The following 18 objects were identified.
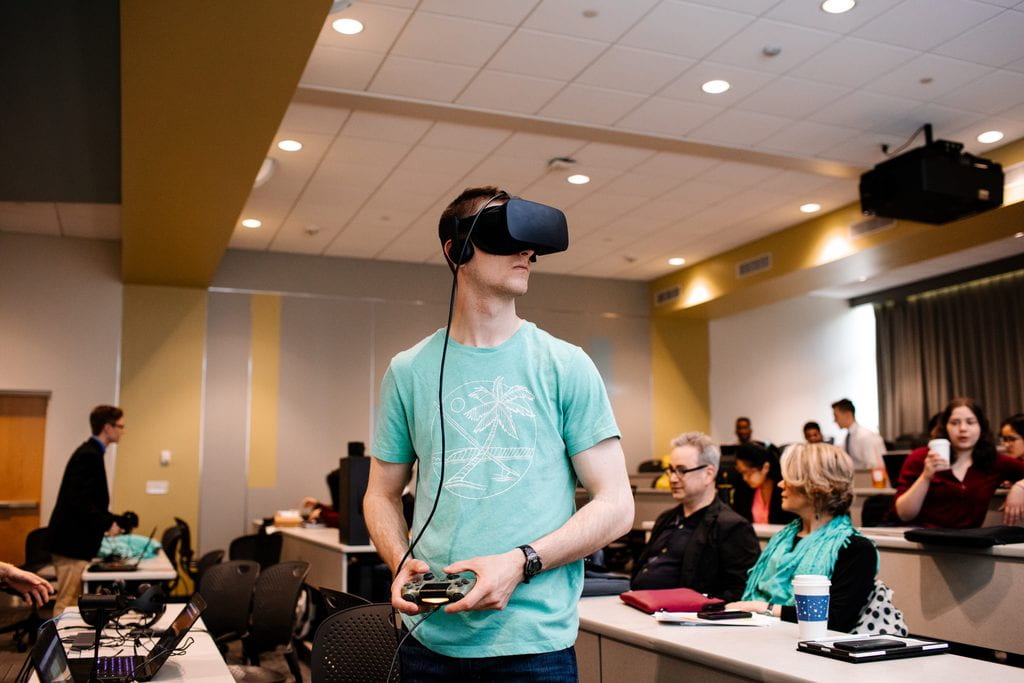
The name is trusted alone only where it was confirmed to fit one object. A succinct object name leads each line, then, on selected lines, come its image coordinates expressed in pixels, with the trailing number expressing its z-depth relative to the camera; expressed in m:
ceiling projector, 6.39
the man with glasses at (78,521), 5.37
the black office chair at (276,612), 3.96
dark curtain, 11.30
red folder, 2.87
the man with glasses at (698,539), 3.53
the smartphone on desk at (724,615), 2.67
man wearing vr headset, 1.40
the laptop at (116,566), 5.26
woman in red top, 4.39
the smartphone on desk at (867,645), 2.07
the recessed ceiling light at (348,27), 5.04
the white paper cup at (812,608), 2.28
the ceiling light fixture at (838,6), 4.88
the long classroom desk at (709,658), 1.95
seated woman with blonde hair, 2.70
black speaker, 5.82
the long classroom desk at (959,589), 3.52
